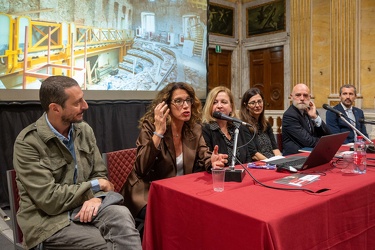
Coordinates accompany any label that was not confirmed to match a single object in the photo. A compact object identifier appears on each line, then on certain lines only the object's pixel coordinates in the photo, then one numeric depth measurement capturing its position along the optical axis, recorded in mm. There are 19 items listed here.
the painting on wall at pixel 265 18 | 8773
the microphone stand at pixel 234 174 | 1864
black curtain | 3986
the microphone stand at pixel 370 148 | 2804
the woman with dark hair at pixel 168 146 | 2041
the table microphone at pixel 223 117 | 1913
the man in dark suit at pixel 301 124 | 3518
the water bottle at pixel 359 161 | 2053
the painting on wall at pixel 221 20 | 9195
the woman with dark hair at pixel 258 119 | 3314
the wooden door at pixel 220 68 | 9414
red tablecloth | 1338
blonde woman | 2643
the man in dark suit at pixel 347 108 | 4520
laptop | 2062
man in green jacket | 1644
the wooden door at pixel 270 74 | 8977
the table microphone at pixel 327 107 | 2755
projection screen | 4156
